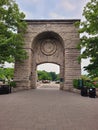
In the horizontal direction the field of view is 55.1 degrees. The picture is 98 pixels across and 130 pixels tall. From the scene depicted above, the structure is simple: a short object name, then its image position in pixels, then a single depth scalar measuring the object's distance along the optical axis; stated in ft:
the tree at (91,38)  32.59
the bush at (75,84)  37.58
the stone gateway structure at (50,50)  44.64
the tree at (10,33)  35.79
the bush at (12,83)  39.37
